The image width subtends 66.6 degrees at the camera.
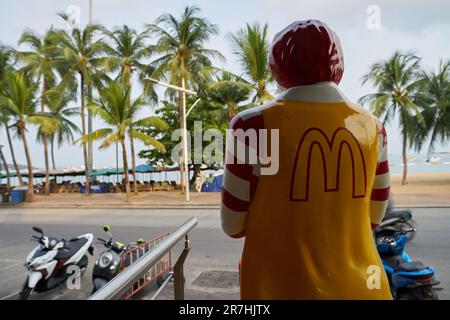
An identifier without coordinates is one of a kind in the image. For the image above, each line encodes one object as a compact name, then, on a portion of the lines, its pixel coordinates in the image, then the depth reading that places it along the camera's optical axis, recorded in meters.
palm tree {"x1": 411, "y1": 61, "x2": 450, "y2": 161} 16.84
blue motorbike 2.82
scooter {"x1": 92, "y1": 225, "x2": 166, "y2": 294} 3.94
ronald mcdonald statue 1.00
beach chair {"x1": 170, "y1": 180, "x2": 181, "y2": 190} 21.31
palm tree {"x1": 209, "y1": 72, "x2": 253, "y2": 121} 17.50
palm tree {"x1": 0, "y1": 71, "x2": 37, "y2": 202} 15.79
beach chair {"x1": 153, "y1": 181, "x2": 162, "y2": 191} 21.27
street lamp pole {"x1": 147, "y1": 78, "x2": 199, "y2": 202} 13.13
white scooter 4.01
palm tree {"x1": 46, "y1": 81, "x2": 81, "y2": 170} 18.33
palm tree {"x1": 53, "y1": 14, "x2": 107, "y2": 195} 17.98
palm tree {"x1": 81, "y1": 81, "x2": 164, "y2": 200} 14.38
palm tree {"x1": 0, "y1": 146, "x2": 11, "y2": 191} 22.38
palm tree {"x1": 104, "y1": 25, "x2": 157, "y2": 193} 18.29
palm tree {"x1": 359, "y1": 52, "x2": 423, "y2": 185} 15.60
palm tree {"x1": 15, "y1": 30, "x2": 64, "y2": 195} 18.55
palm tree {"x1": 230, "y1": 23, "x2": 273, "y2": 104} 11.52
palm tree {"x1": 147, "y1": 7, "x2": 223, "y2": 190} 15.73
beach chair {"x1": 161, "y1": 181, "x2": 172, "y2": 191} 21.13
